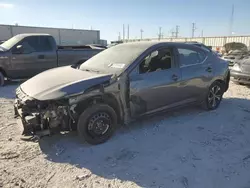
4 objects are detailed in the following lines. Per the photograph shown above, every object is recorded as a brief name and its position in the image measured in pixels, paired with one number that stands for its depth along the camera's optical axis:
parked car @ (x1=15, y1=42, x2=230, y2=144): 2.74
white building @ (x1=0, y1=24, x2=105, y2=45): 23.88
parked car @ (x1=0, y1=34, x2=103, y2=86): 6.32
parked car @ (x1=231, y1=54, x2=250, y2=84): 5.97
